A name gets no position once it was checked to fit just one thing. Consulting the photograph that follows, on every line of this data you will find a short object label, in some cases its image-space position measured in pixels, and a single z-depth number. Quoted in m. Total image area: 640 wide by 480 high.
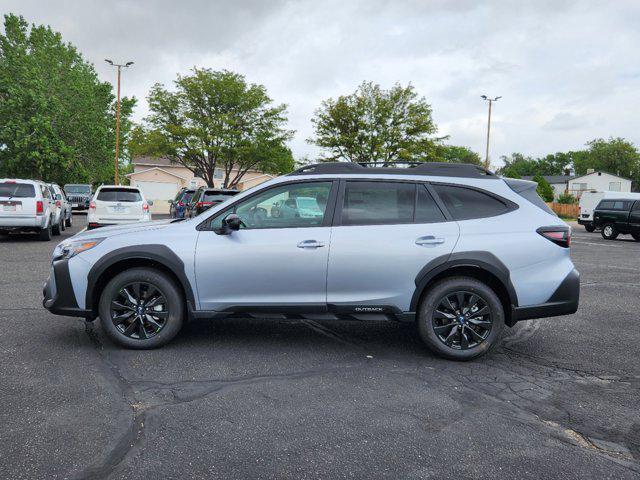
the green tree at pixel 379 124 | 34.62
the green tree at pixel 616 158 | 94.94
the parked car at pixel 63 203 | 17.61
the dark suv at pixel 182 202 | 21.22
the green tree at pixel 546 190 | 55.58
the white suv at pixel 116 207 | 13.89
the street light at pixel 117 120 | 39.47
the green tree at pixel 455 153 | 36.16
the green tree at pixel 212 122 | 33.75
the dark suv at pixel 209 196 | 15.37
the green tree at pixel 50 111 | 33.88
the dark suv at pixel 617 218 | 21.52
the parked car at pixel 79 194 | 32.53
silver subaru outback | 4.60
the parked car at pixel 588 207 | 27.58
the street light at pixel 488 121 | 45.38
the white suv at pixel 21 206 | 13.43
